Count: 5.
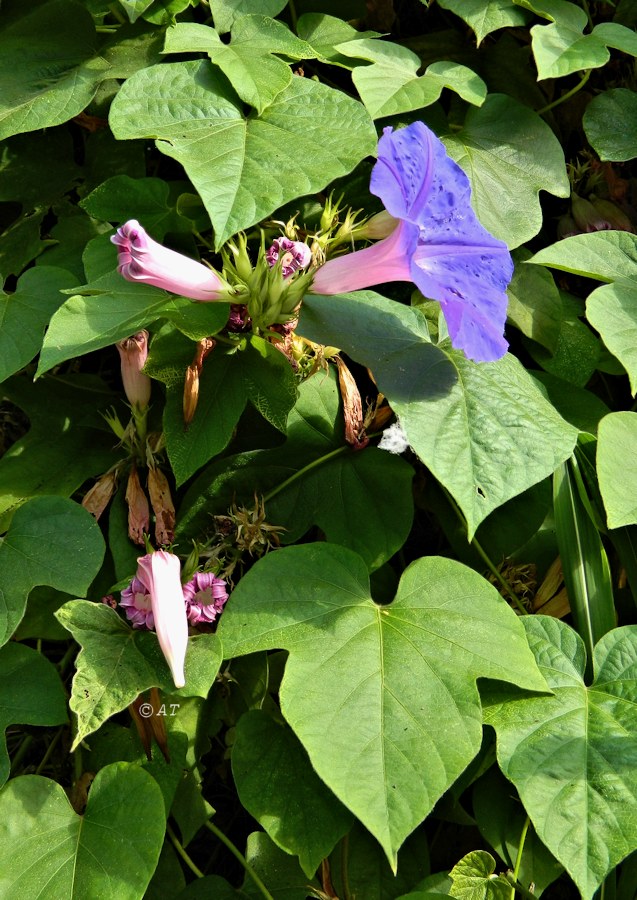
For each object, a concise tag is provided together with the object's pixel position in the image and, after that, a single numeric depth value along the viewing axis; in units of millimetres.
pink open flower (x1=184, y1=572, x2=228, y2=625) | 469
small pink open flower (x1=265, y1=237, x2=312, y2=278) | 478
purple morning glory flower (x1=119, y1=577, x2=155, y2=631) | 465
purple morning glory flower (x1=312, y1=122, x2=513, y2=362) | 442
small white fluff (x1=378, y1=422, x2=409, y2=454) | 502
